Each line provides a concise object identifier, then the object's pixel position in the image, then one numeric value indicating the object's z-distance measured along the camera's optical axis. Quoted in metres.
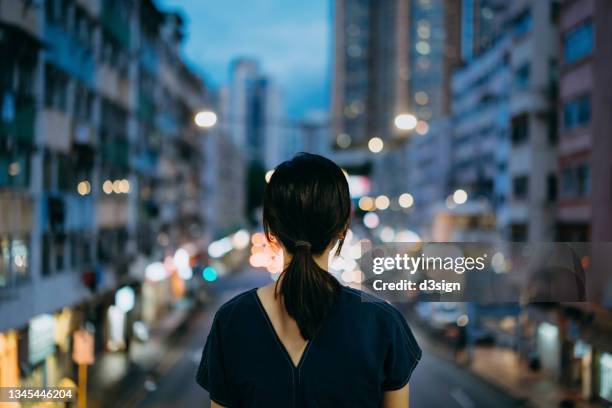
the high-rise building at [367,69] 102.56
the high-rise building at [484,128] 35.22
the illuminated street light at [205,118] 14.46
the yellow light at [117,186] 26.20
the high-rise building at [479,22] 42.44
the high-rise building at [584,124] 18.53
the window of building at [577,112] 21.34
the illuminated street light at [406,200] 62.50
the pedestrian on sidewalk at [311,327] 2.07
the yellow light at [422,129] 64.00
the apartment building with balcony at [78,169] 14.80
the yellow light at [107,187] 24.53
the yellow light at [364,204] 38.77
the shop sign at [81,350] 12.42
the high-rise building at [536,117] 28.28
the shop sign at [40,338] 12.87
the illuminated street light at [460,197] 44.50
